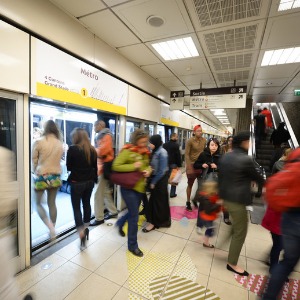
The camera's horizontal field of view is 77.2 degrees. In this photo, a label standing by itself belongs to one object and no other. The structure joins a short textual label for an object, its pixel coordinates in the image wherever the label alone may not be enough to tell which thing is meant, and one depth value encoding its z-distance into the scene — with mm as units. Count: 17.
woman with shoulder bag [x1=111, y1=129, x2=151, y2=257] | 2238
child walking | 2246
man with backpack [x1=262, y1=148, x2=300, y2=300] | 1364
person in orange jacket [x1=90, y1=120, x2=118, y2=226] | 3014
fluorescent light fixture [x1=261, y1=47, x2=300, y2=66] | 3279
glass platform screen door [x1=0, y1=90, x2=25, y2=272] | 1937
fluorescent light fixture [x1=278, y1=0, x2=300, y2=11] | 2113
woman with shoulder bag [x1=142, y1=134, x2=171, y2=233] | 2816
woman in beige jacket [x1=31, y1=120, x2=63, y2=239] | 2398
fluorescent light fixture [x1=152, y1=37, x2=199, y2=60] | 3080
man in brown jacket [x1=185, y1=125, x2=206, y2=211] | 3963
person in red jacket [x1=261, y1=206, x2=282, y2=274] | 1959
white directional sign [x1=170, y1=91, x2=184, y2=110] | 5513
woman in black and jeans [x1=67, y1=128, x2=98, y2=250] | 2465
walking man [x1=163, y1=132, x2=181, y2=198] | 4109
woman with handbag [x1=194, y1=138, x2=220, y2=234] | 3362
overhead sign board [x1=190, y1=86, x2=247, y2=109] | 4520
